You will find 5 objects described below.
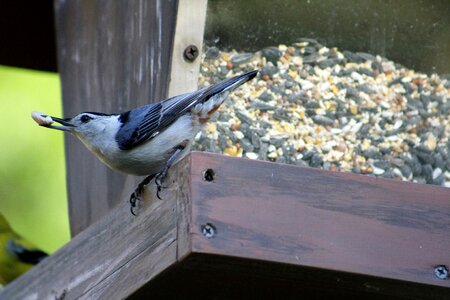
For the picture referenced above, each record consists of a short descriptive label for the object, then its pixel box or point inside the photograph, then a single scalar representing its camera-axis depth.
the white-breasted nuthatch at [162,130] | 6.24
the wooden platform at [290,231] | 4.97
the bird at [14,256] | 10.46
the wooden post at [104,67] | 6.93
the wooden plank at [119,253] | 5.17
